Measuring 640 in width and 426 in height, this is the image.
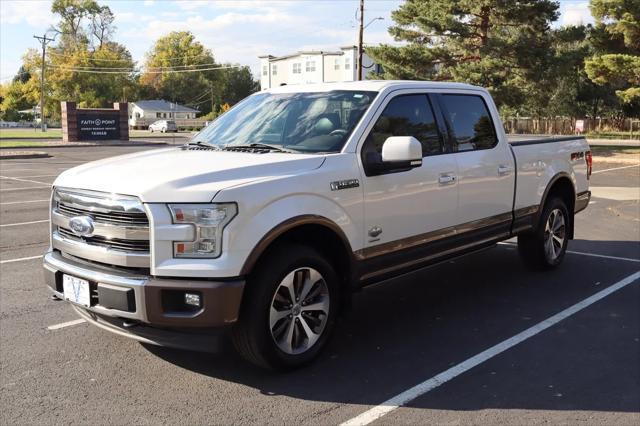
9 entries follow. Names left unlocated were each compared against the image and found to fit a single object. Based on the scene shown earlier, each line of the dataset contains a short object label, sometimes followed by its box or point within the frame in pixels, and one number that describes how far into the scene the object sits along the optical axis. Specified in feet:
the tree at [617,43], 81.97
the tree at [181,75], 354.54
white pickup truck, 11.82
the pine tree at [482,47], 94.79
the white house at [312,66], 242.78
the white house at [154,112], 300.96
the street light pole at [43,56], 217.36
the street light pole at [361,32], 119.85
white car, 230.27
